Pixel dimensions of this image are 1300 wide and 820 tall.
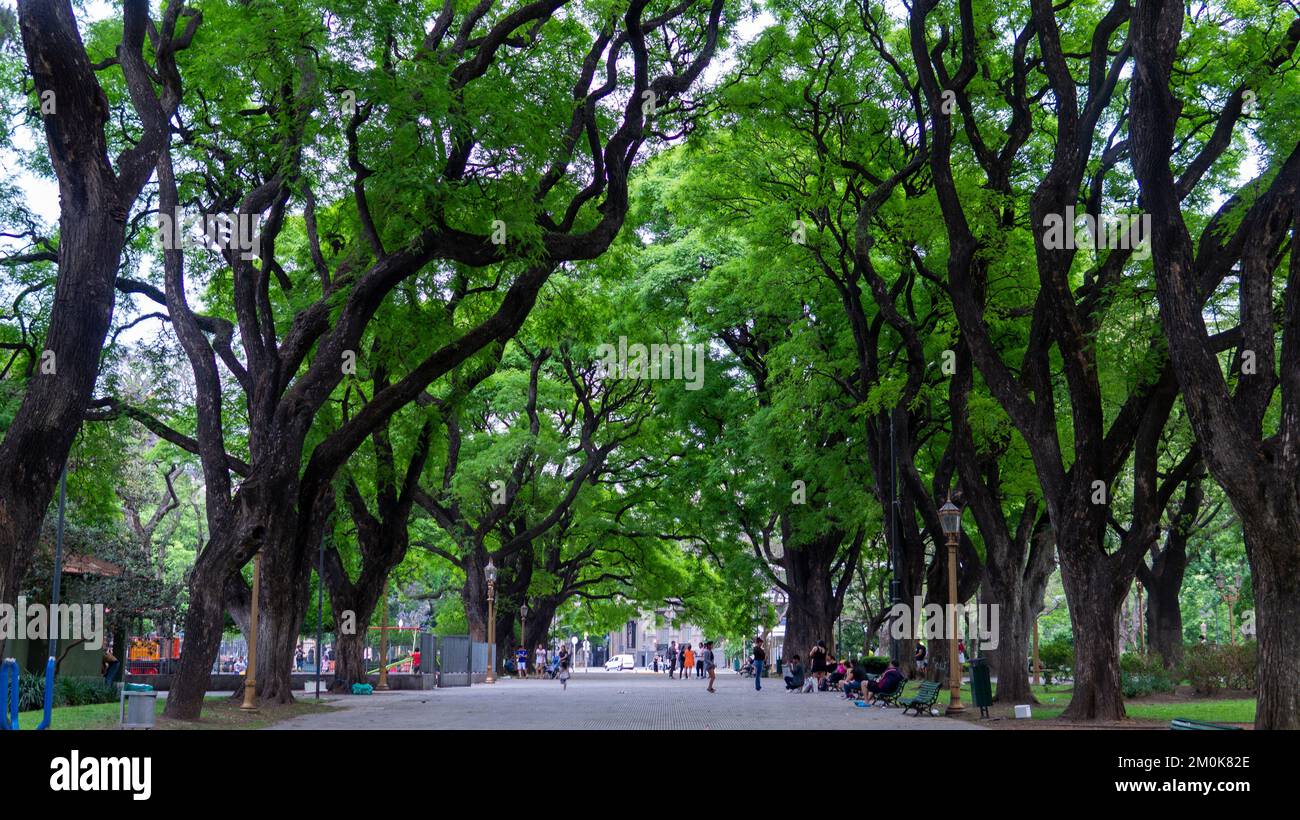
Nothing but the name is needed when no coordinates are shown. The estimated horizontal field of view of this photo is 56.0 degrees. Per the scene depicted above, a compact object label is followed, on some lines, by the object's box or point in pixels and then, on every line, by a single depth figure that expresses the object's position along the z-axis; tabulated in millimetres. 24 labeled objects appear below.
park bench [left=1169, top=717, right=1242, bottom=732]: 10080
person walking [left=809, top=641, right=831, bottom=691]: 34844
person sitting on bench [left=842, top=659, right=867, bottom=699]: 27812
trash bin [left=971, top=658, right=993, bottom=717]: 20469
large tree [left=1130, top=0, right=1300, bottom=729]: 14016
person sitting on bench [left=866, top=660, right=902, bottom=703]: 24766
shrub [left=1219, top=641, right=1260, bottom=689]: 28328
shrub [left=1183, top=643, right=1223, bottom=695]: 28625
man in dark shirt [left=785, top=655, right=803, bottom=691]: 36188
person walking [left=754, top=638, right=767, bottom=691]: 36906
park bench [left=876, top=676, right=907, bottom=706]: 24964
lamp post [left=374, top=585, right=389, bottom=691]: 32372
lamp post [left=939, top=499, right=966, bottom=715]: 21688
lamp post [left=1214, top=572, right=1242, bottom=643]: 53331
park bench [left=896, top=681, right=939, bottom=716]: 21828
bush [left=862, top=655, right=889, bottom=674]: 45625
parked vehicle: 92250
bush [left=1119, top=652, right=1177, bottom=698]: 28906
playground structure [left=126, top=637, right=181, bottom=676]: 40688
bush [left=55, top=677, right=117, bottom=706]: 25266
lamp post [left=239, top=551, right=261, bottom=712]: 20922
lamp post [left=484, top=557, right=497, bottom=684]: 38938
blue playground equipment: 13266
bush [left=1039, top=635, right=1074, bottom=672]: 42688
